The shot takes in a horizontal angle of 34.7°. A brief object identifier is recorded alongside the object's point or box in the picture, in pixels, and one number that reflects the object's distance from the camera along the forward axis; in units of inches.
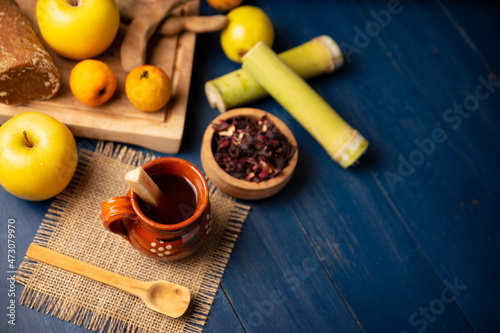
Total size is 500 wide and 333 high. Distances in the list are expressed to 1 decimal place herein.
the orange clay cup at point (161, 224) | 26.1
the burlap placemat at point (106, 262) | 27.9
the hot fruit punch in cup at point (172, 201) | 26.9
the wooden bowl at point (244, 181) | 29.2
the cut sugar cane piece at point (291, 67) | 31.2
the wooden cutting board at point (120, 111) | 29.8
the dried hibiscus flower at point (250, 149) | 29.7
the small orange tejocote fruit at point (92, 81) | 29.0
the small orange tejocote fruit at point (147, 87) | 29.2
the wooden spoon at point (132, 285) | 27.7
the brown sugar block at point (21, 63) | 28.4
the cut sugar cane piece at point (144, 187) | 25.1
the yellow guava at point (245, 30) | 31.6
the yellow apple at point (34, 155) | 27.6
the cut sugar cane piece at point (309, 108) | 30.8
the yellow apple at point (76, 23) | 29.0
